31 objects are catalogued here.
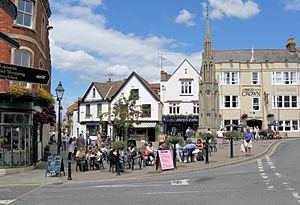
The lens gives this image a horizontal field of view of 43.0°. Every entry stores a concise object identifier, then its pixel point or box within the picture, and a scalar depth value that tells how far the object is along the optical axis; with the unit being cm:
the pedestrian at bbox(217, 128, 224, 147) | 3344
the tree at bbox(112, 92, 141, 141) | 2241
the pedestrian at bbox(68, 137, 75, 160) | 2253
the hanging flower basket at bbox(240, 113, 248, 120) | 4884
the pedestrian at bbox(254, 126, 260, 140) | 3972
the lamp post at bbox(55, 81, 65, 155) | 1936
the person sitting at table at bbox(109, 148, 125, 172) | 1819
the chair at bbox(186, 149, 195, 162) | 2090
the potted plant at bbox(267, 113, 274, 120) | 4897
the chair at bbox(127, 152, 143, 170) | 1950
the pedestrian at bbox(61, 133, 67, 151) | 3691
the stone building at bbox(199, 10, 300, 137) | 4922
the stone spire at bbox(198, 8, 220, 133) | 3809
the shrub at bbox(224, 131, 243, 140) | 3797
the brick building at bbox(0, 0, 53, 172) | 1852
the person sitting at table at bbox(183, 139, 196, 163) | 2094
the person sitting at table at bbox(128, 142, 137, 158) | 1986
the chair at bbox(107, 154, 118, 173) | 1826
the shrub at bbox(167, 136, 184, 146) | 2193
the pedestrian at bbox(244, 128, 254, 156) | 2210
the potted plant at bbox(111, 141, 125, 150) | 1919
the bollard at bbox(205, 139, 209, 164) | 1936
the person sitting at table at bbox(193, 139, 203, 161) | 2128
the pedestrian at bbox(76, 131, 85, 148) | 2497
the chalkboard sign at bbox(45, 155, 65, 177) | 1753
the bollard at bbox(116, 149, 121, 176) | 1762
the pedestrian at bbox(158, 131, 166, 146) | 2310
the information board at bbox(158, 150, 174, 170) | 1772
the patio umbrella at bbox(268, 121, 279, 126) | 4590
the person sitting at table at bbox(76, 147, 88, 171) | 1986
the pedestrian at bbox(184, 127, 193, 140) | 3002
